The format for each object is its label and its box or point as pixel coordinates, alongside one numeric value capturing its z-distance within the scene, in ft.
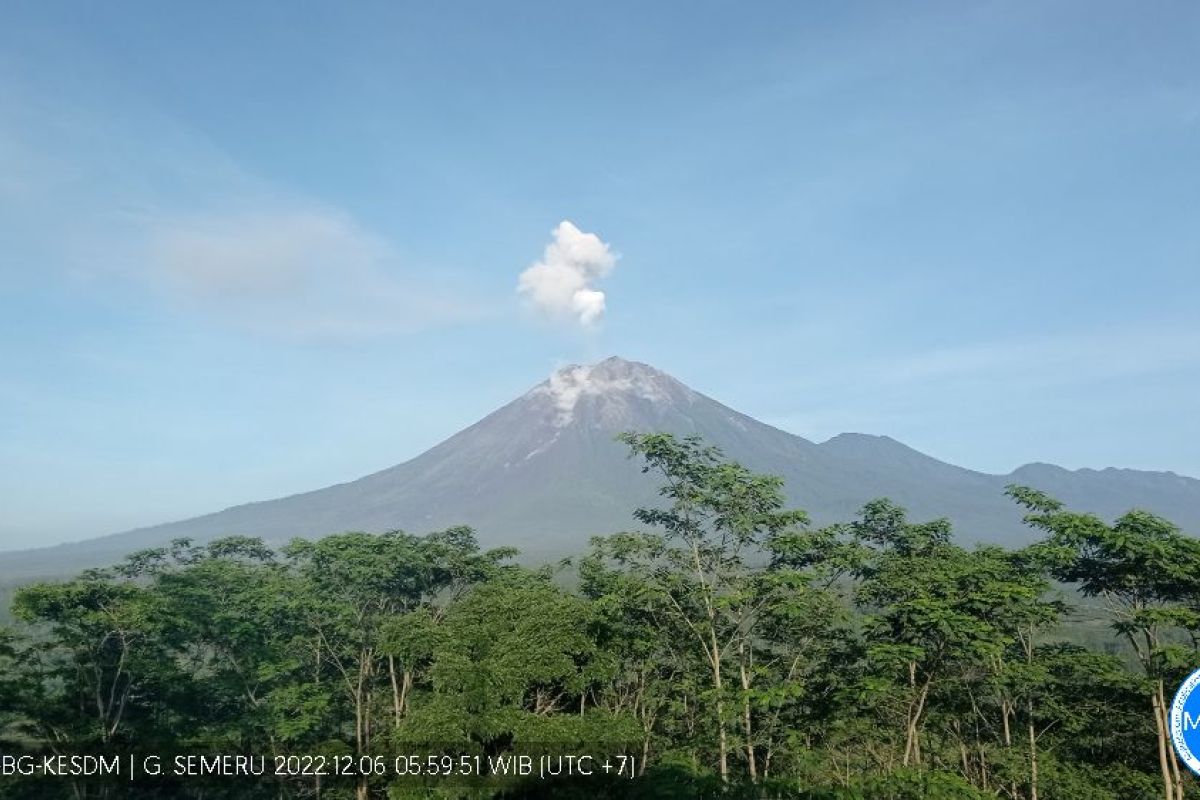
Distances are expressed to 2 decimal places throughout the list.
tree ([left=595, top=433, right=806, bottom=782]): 59.00
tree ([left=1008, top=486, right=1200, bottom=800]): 50.34
